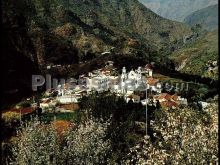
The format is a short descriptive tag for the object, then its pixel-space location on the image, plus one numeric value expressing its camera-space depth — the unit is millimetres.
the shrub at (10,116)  60494
